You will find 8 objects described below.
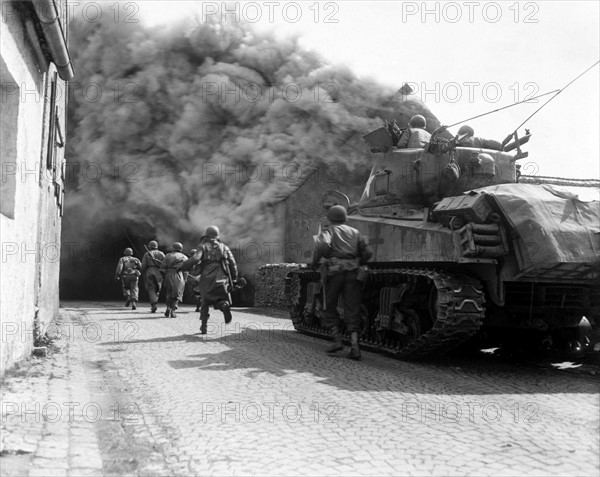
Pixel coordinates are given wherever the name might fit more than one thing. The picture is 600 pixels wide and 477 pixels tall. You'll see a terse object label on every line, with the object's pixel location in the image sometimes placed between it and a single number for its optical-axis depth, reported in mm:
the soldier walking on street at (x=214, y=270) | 10430
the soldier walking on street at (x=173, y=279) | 14352
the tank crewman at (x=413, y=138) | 9508
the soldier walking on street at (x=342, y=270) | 7652
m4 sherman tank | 6703
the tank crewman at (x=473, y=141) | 9242
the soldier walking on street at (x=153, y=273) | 15711
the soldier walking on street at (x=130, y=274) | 17656
